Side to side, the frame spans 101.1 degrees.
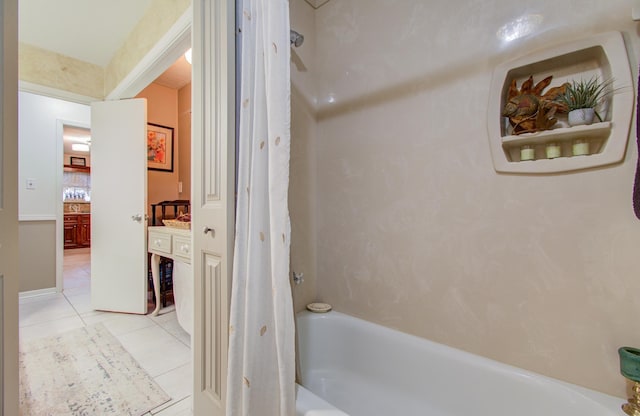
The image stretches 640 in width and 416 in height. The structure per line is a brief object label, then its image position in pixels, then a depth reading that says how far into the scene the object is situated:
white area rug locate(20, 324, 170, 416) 1.43
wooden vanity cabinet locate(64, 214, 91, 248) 6.85
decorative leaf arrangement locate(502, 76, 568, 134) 1.04
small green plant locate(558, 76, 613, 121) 0.96
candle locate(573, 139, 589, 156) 0.98
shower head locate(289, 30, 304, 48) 1.42
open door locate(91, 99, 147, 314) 2.61
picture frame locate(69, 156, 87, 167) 7.63
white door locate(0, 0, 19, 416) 0.98
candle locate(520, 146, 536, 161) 1.08
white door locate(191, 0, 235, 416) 1.09
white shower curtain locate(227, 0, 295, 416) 0.90
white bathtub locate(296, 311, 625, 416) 0.98
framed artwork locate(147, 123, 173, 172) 3.17
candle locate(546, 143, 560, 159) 1.03
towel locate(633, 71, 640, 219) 0.84
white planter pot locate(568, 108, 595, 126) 0.95
